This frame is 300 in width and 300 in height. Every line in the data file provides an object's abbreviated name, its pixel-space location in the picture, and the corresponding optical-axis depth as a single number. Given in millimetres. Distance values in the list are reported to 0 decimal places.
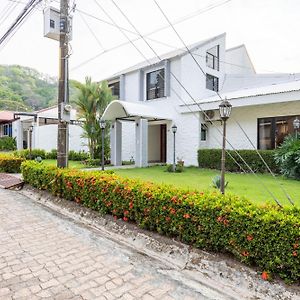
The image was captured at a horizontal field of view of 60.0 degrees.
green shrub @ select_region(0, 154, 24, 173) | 12414
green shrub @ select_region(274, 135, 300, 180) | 9211
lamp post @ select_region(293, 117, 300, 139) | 10559
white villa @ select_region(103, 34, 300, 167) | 12070
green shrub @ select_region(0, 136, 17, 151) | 25688
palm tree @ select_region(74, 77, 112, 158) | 15422
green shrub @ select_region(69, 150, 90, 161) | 18797
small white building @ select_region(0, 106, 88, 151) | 21094
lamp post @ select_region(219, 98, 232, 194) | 5234
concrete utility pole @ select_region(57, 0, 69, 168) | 7652
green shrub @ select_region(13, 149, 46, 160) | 18141
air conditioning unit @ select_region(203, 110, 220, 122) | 13789
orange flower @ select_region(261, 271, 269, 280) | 2925
